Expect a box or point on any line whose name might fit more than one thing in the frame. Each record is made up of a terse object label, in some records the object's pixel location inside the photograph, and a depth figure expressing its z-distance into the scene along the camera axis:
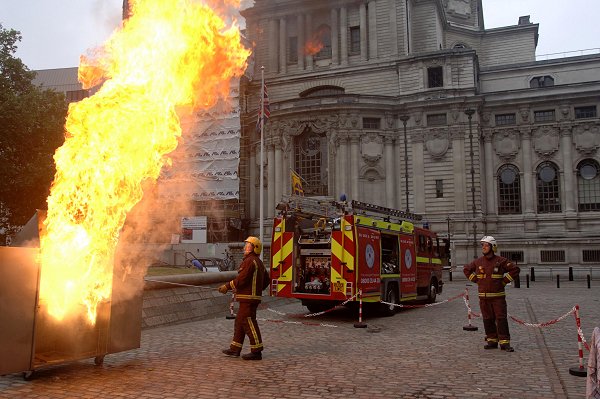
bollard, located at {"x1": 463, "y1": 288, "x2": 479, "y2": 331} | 12.02
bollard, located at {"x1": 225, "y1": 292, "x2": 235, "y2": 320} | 13.85
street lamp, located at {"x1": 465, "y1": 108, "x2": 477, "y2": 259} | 42.72
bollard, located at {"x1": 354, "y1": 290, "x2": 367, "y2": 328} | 12.77
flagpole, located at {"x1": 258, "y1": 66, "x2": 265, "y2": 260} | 30.46
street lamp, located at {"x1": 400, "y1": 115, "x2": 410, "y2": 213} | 44.66
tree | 26.55
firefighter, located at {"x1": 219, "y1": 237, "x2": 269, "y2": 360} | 8.52
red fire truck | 13.71
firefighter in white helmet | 9.53
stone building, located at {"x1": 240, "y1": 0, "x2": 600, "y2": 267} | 42.47
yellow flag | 20.97
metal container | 6.66
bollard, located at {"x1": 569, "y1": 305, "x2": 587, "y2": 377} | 7.43
